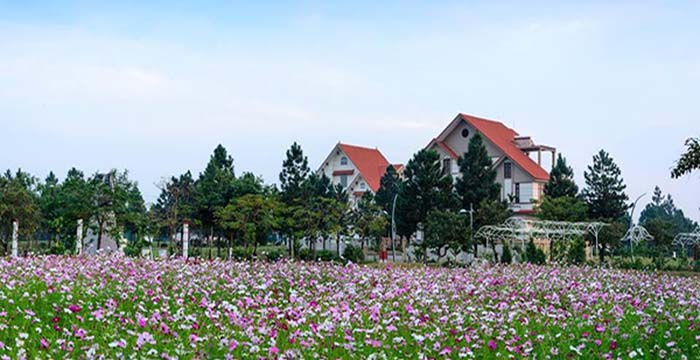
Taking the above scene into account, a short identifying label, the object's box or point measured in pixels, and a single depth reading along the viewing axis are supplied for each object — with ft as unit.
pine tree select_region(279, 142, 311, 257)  122.21
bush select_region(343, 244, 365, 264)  111.87
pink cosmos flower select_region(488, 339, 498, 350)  25.63
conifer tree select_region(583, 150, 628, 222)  162.09
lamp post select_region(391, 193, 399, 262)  132.65
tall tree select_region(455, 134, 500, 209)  138.92
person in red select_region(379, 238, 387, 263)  128.77
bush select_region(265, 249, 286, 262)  107.34
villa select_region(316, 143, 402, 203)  185.68
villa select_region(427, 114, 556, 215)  165.99
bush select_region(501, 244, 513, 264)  109.73
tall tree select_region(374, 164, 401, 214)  154.61
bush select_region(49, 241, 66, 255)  95.49
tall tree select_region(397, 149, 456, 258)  134.31
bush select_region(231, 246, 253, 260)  111.61
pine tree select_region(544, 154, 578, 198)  154.10
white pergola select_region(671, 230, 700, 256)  147.64
